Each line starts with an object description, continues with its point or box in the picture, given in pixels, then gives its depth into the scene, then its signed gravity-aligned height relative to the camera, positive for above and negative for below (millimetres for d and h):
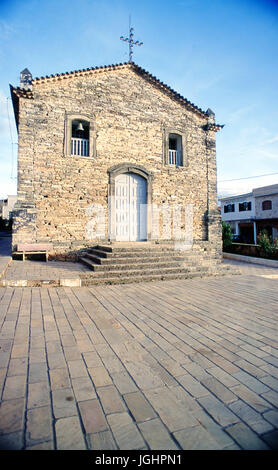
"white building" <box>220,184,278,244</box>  23484 +2329
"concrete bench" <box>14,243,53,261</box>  8305 -431
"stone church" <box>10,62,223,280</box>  9062 +3132
